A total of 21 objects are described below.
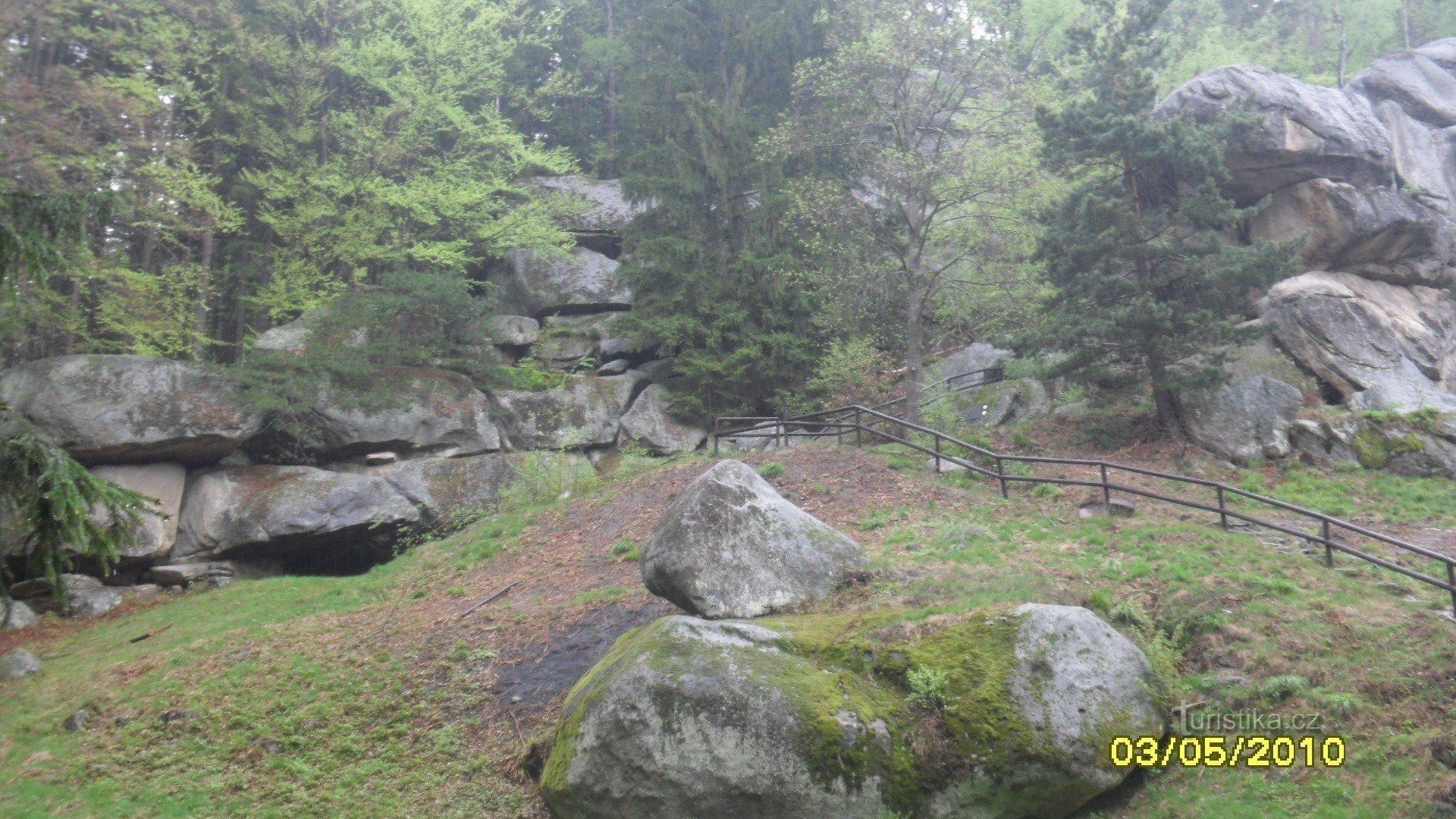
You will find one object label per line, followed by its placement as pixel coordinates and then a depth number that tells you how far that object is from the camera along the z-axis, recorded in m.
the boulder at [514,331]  26.92
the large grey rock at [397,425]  21.39
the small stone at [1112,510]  14.01
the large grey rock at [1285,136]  21.14
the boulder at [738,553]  10.15
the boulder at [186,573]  18.73
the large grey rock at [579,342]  26.98
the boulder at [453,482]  20.80
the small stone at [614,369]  26.66
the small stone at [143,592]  17.98
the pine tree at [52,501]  7.45
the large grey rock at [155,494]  18.61
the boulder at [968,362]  24.52
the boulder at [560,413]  24.08
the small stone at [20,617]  16.25
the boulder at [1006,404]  21.55
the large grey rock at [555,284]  28.58
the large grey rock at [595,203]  30.82
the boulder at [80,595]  17.36
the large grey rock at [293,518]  19.39
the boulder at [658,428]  24.64
